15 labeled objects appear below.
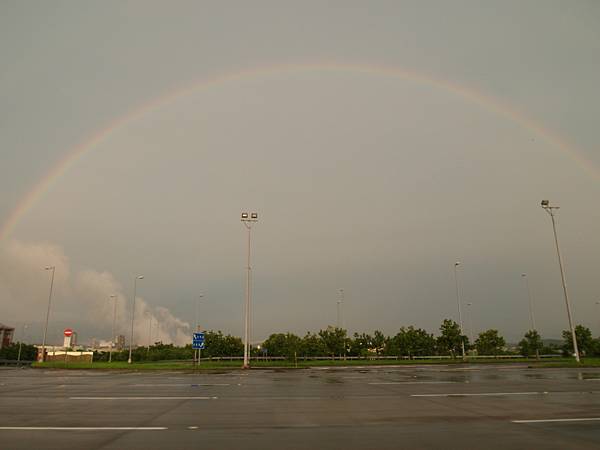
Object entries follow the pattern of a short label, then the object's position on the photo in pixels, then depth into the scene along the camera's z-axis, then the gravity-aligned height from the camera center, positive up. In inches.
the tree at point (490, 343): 2480.3 -44.6
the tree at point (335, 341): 2229.3 -18.4
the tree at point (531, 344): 2416.3 -51.8
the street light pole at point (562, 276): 1441.9 +200.1
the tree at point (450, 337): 2099.3 -8.6
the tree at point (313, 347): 2247.8 -48.1
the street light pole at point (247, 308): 1417.3 +102.9
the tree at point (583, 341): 2229.3 -36.2
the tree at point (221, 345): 2411.0 -35.8
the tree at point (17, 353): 3585.1 -90.9
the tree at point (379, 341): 2436.0 -26.4
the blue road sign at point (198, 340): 1306.6 -2.1
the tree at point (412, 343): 2252.7 -35.5
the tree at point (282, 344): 2118.6 -31.9
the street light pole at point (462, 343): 2063.7 -35.2
